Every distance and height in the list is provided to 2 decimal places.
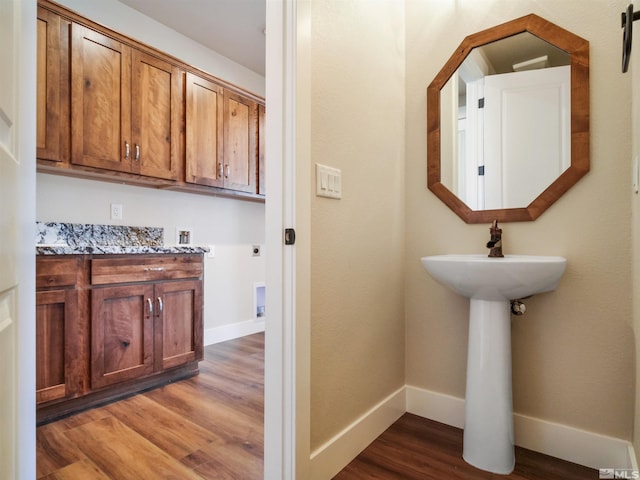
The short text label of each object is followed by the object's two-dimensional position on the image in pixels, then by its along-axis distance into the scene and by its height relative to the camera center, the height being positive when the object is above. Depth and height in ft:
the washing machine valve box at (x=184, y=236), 9.41 +0.09
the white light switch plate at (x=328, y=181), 4.15 +0.72
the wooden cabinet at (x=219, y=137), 8.64 +2.79
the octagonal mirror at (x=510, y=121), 4.71 +1.77
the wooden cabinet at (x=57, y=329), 5.50 -1.48
